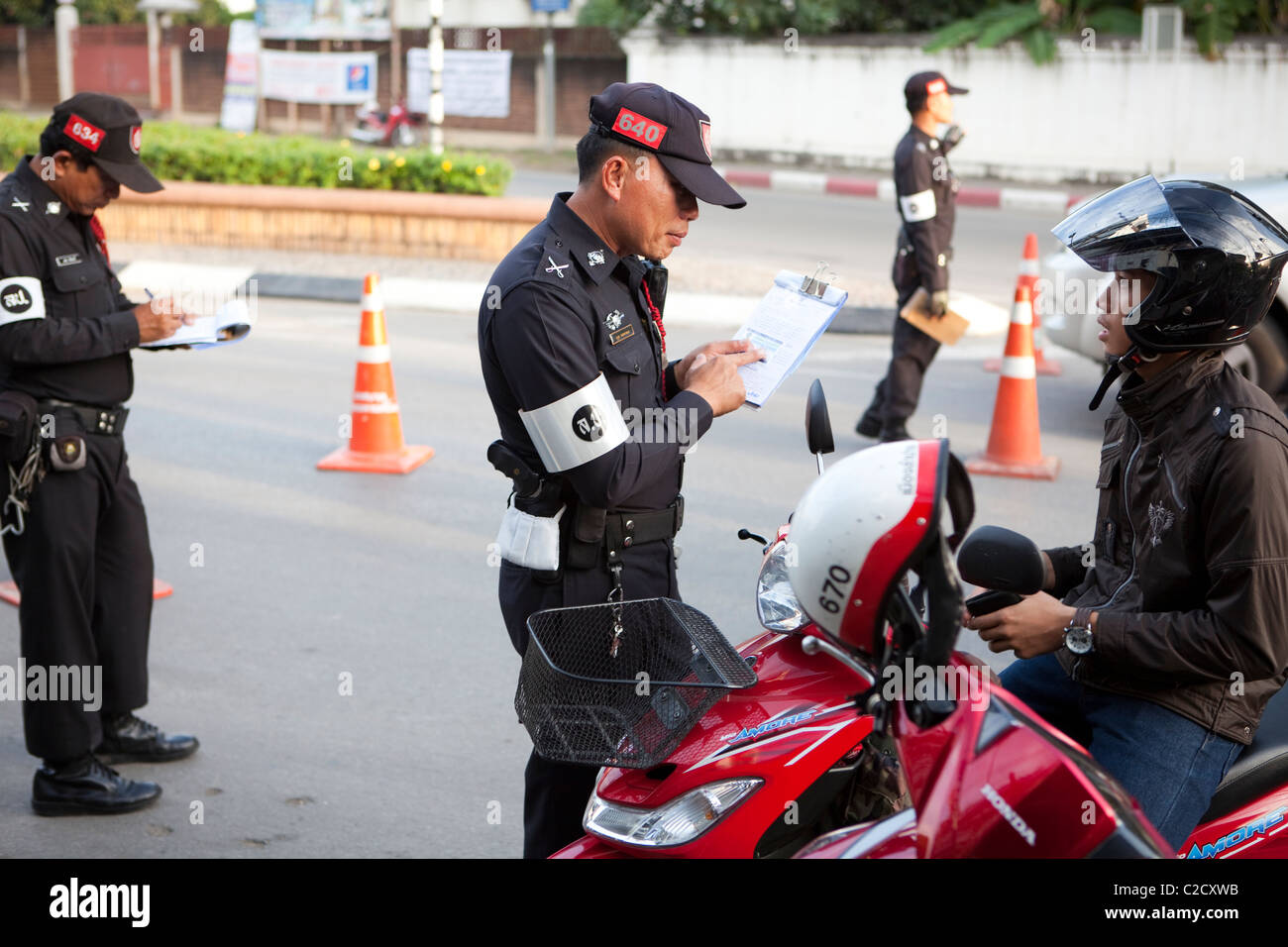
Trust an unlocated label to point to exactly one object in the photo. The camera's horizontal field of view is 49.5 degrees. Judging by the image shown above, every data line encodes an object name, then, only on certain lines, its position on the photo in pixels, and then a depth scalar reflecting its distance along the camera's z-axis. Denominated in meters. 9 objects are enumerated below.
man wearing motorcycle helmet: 2.43
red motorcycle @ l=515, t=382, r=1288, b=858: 1.87
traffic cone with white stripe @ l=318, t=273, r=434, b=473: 7.76
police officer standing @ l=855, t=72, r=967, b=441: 8.09
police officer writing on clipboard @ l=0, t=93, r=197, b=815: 4.19
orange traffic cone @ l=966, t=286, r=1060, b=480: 7.70
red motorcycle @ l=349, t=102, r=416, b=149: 27.98
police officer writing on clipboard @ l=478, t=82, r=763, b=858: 2.79
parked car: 8.14
